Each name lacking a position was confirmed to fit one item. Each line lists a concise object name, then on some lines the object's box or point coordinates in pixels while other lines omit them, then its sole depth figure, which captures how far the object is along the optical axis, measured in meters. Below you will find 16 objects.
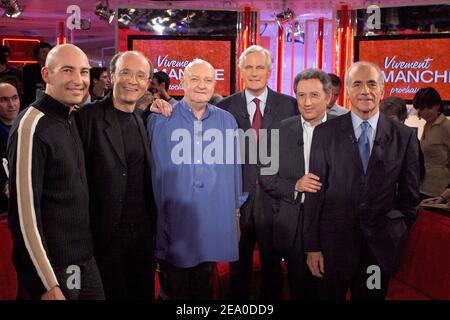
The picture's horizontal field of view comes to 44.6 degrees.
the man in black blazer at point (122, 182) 2.35
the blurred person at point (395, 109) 3.73
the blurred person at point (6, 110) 3.28
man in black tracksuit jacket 1.83
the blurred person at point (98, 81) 5.30
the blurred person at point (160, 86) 5.02
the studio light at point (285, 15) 8.52
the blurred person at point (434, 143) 4.25
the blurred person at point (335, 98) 3.47
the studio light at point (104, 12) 7.14
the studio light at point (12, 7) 6.81
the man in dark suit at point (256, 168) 2.97
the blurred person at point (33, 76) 5.36
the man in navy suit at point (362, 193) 2.27
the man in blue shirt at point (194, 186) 2.56
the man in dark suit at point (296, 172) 2.64
